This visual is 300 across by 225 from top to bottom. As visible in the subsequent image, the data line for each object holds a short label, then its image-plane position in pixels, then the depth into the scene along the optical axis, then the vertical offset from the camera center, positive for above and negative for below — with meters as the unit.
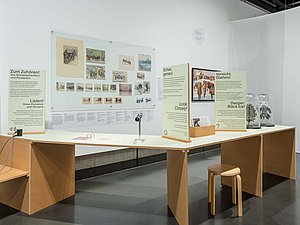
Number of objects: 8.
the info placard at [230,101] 3.31 +0.06
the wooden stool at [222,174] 2.81 -0.81
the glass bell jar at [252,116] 3.72 -0.14
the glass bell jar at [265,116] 4.07 -0.15
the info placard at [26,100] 3.13 +0.04
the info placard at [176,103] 2.54 +0.02
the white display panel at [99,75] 3.85 +0.48
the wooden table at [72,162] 2.55 -0.67
